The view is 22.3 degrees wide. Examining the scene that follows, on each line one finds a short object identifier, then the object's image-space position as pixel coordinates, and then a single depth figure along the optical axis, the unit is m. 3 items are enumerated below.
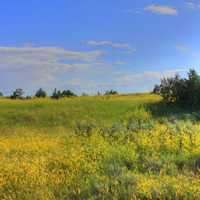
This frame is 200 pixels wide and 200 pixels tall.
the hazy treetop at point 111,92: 38.09
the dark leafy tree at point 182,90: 28.36
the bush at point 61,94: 34.96
